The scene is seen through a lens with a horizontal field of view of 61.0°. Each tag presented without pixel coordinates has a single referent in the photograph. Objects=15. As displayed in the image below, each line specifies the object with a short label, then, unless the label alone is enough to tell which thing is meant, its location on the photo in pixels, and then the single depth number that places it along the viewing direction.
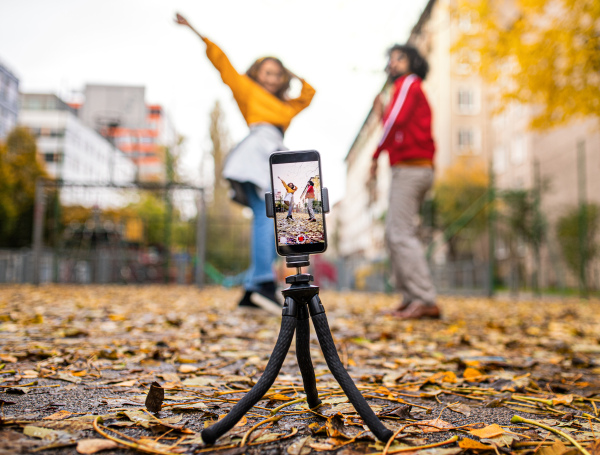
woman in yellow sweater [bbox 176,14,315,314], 2.84
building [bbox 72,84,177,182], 15.06
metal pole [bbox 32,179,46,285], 9.01
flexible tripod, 1.15
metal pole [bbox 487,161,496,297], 8.84
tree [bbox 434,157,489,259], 26.92
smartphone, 1.25
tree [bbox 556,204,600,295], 8.64
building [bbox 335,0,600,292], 9.51
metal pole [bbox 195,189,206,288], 9.51
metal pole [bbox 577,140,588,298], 8.57
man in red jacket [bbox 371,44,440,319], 4.24
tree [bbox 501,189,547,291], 9.23
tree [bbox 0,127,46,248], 21.00
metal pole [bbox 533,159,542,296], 9.27
